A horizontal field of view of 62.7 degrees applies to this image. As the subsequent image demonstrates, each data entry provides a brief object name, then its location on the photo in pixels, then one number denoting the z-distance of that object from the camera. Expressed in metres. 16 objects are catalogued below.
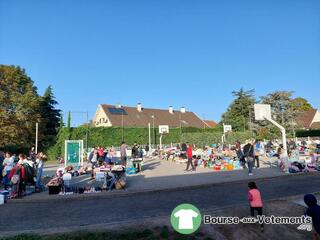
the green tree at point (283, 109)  46.94
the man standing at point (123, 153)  15.82
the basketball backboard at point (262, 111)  20.55
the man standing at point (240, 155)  18.09
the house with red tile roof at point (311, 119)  60.77
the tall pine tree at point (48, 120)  34.94
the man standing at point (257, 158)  17.58
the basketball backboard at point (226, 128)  37.69
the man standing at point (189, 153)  16.75
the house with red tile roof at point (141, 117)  46.66
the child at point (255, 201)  6.35
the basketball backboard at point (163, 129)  33.45
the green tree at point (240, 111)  50.72
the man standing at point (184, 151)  23.34
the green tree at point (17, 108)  29.69
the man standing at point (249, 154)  14.29
